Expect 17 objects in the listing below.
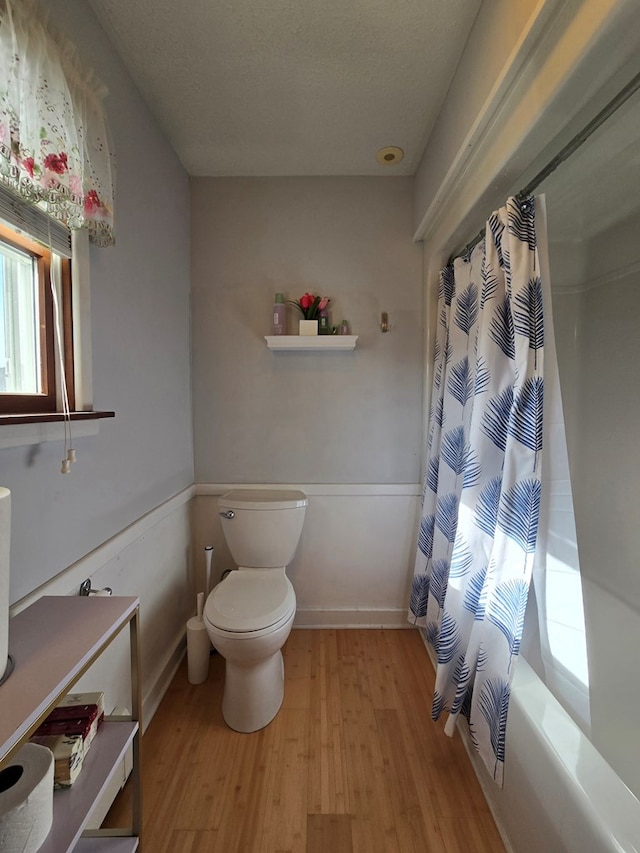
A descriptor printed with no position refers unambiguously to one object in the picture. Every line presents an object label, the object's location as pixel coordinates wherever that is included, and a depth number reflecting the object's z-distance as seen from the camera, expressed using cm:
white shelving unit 54
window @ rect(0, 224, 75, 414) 89
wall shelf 178
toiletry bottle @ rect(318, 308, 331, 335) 184
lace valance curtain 70
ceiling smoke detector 169
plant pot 181
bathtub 69
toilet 133
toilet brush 171
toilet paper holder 102
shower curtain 101
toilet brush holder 160
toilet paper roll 57
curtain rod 79
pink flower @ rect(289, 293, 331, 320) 182
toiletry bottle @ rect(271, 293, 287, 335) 183
